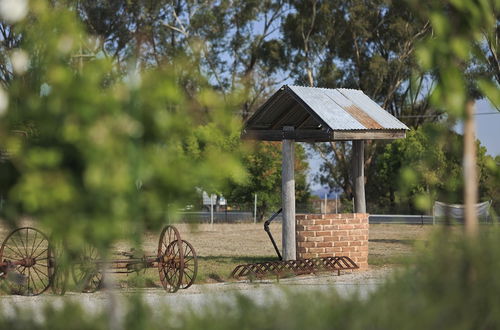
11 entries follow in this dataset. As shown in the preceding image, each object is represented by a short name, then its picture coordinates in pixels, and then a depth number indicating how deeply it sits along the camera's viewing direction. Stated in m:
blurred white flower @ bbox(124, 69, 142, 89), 6.53
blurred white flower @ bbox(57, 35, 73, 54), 6.65
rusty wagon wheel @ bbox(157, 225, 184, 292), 21.42
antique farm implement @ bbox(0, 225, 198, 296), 19.92
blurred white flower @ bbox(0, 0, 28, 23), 6.16
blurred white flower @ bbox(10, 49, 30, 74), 6.57
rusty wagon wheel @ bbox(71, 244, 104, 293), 19.15
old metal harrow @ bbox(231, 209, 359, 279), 22.98
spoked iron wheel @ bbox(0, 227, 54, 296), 19.87
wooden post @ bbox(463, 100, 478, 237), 8.23
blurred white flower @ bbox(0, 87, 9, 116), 6.86
